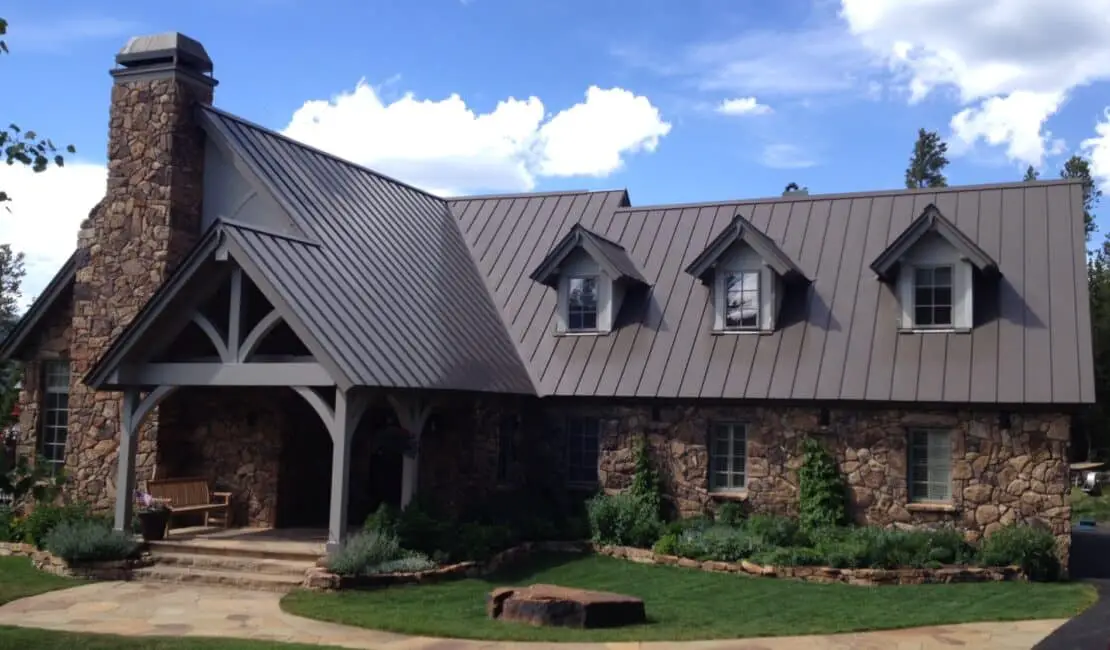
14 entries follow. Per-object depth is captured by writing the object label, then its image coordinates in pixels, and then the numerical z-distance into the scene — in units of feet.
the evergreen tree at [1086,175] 165.99
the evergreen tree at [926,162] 187.93
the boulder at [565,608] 38.24
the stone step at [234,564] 46.50
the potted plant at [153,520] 50.60
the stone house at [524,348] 51.29
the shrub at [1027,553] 50.08
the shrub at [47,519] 51.72
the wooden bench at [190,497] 55.06
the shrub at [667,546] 54.24
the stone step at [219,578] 45.06
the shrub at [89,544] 47.78
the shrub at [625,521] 56.70
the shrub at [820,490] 55.36
